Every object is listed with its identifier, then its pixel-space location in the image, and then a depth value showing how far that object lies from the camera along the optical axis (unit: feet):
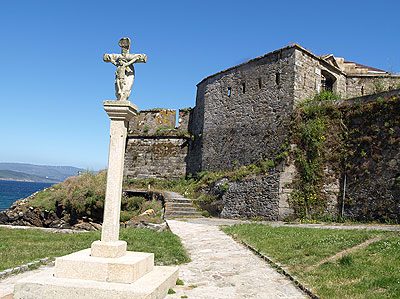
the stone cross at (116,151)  17.38
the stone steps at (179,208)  49.44
